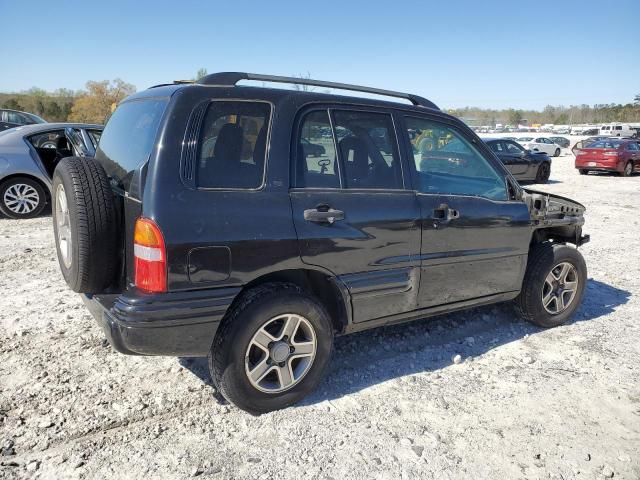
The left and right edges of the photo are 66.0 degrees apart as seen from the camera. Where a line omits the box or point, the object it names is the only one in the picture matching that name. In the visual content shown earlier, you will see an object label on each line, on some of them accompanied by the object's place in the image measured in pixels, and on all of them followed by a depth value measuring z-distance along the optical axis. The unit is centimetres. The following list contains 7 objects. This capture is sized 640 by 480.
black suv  254
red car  1873
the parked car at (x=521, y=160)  1540
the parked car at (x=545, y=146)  3120
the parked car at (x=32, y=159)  745
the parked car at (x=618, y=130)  4862
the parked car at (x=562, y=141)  4081
